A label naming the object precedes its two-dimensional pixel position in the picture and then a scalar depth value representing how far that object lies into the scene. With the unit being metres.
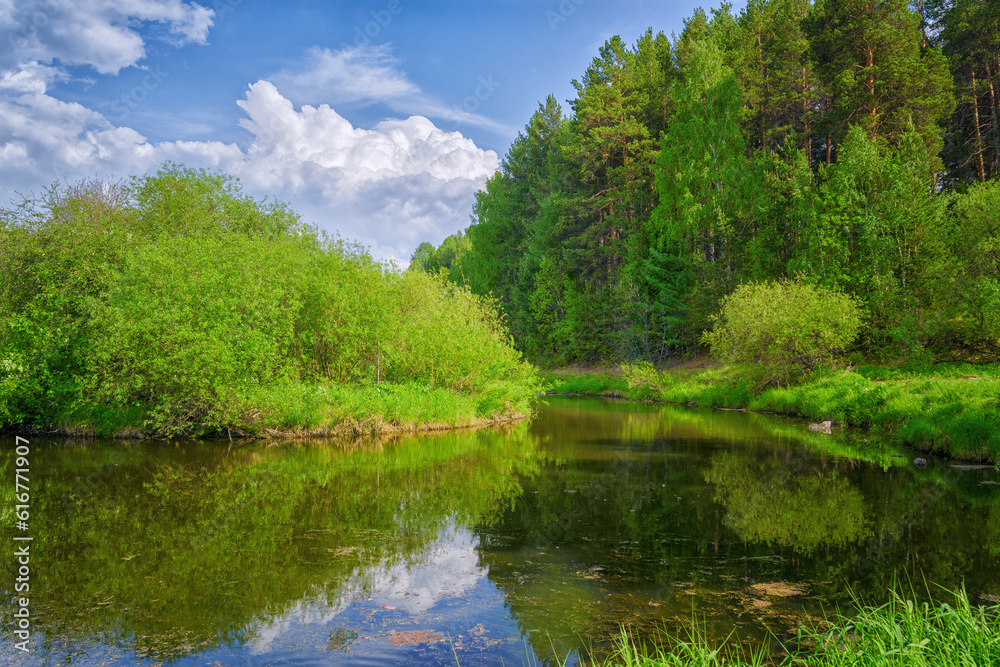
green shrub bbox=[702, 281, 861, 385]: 26.95
